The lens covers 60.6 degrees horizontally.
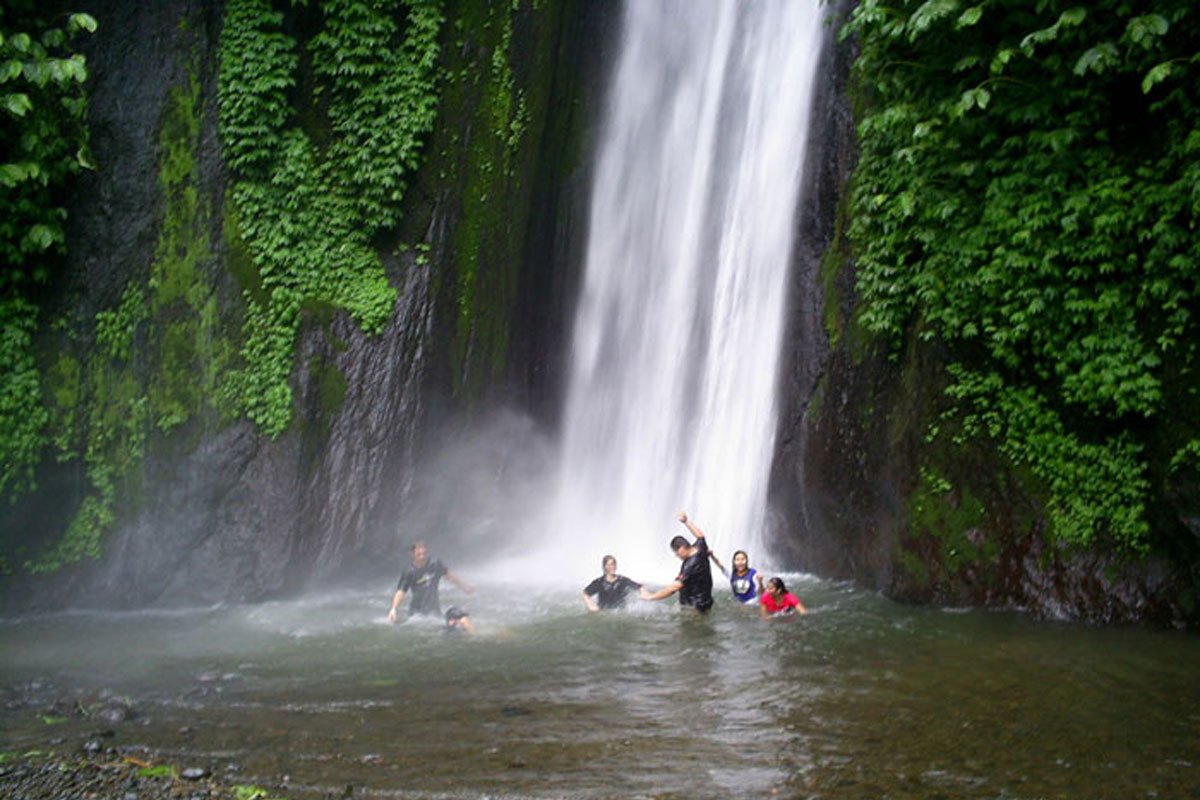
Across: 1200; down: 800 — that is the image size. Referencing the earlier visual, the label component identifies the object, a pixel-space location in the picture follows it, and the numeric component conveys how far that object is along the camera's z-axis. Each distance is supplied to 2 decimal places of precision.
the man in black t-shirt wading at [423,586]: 10.98
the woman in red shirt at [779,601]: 10.01
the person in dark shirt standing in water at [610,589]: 10.88
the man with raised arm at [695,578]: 10.57
